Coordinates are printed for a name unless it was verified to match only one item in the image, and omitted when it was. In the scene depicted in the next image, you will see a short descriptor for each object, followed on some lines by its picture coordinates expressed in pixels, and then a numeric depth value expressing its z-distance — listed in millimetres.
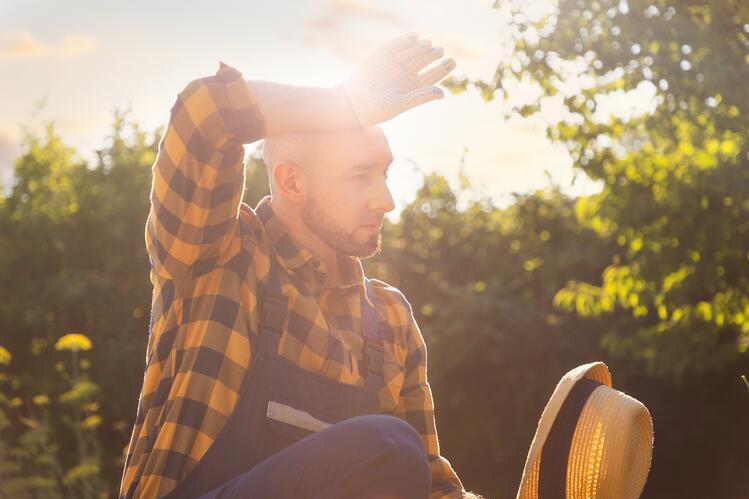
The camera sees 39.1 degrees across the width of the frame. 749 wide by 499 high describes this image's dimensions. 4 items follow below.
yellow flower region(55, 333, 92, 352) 5836
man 2150
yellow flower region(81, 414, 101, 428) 6378
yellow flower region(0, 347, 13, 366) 5893
